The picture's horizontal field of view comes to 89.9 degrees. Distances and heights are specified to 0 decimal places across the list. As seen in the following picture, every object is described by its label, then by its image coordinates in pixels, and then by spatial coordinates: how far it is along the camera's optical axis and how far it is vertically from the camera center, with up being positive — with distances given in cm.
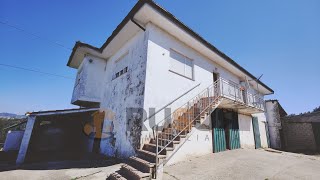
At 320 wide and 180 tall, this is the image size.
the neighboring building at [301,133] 1476 +60
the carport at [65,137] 857 -89
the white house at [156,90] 658 +206
